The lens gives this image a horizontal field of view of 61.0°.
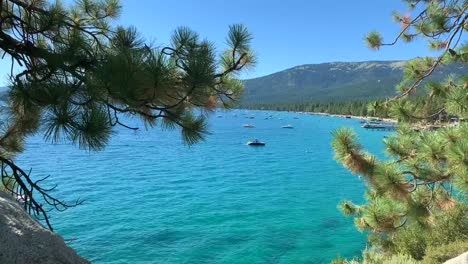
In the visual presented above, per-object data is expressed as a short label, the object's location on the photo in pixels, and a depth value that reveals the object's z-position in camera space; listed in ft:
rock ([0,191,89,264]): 10.97
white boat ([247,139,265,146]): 201.87
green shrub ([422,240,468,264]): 32.91
